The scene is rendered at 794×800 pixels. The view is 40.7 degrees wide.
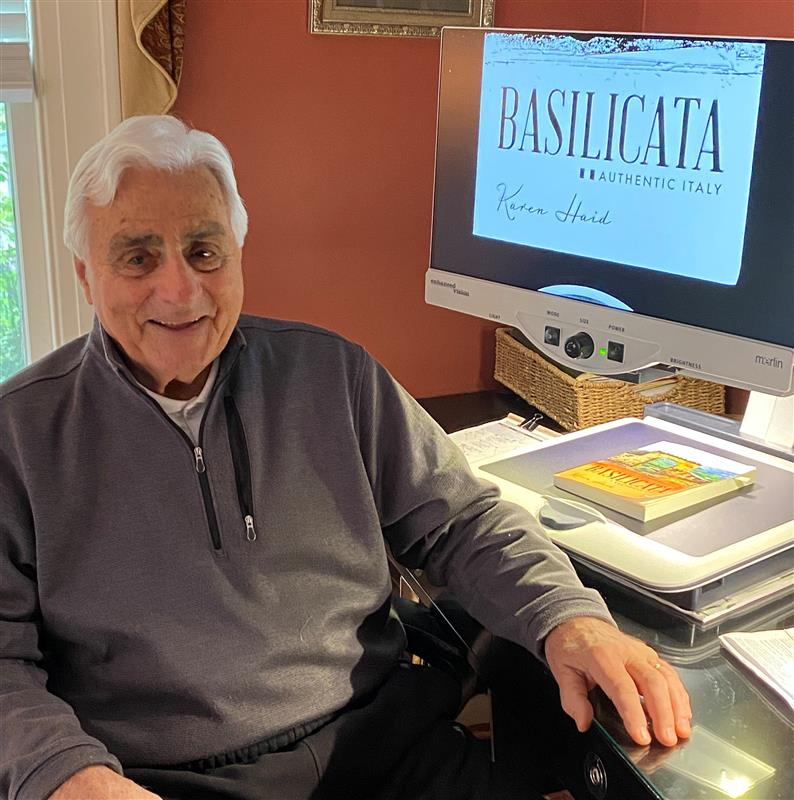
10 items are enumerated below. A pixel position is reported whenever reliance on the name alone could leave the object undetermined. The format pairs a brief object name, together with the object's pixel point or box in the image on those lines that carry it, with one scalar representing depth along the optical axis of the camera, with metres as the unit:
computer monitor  1.38
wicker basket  1.98
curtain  1.93
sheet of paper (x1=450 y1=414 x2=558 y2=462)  1.75
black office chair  1.34
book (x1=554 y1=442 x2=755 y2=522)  1.44
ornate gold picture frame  2.14
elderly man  1.26
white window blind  1.93
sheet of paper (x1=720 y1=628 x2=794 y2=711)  1.15
